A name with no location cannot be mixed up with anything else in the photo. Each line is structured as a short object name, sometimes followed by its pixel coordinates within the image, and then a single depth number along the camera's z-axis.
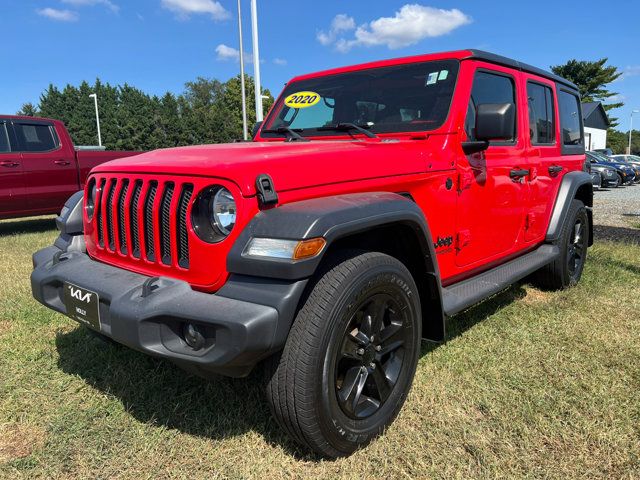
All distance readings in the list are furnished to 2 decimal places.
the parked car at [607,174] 17.86
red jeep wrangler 1.91
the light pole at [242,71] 23.02
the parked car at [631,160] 20.94
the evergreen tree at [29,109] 58.75
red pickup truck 7.70
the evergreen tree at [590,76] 48.09
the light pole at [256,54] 13.50
